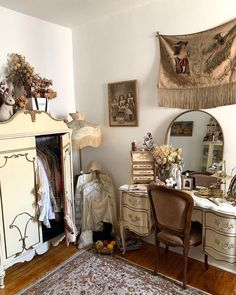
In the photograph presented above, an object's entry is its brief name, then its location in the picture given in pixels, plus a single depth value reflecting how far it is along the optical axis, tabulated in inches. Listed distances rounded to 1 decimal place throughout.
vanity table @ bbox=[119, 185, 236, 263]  73.9
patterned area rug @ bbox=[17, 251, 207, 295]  81.9
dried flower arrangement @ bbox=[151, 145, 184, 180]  92.9
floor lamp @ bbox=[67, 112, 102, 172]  112.3
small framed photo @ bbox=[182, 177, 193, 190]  94.2
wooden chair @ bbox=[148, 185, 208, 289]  77.2
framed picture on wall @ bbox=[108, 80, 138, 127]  110.4
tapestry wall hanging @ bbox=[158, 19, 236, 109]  84.8
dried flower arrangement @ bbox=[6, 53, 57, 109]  100.8
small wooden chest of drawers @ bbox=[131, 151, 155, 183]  100.7
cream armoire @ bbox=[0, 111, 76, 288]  84.7
